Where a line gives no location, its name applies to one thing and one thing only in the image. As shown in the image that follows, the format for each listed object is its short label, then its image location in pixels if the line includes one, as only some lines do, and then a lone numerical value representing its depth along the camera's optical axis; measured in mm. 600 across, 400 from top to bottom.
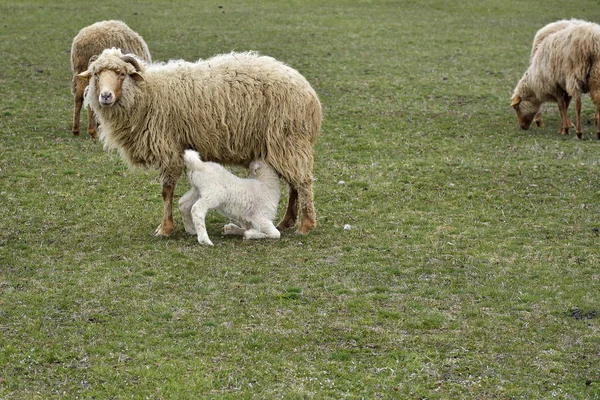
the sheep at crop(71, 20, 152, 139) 15585
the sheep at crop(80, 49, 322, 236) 10617
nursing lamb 10211
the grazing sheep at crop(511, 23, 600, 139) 15516
